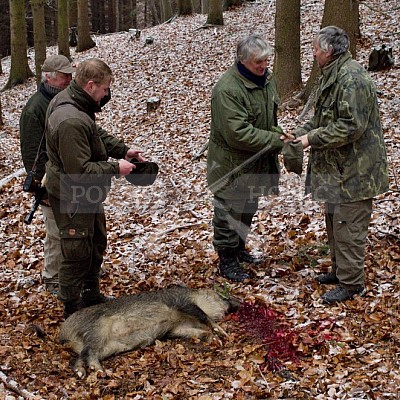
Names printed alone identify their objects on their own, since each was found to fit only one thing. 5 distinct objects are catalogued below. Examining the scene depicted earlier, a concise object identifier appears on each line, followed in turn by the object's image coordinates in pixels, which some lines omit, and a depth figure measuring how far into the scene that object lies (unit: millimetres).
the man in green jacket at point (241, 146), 5379
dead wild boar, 4895
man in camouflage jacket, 4867
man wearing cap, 5723
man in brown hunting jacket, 4605
